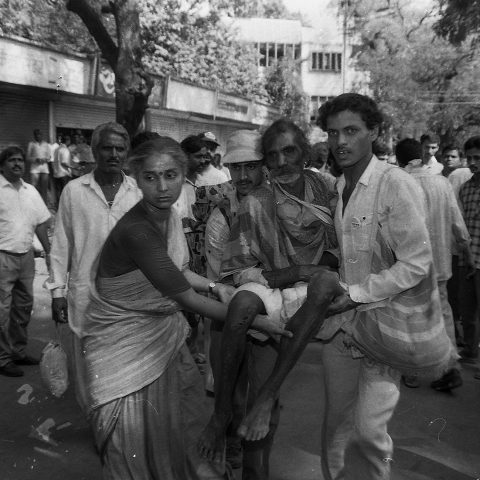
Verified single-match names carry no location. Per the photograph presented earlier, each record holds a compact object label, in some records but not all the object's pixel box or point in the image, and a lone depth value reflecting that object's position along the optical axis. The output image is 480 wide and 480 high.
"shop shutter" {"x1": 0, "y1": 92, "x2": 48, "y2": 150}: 15.19
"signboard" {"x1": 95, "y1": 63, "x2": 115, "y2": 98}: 16.27
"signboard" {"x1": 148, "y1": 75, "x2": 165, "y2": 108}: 18.70
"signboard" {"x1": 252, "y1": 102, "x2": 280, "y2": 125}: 28.33
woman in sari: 2.59
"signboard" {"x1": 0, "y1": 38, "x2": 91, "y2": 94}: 13.48
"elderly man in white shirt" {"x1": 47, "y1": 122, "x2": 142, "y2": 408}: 3.99
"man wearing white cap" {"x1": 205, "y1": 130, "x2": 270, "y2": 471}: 3.25
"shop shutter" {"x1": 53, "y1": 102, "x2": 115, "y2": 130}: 16.86
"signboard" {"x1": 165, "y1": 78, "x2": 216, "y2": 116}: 19.47
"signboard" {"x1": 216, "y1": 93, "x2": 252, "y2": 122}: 23.55
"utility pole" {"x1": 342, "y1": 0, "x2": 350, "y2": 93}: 39.59
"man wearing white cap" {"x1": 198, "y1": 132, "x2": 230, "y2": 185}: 5.86
